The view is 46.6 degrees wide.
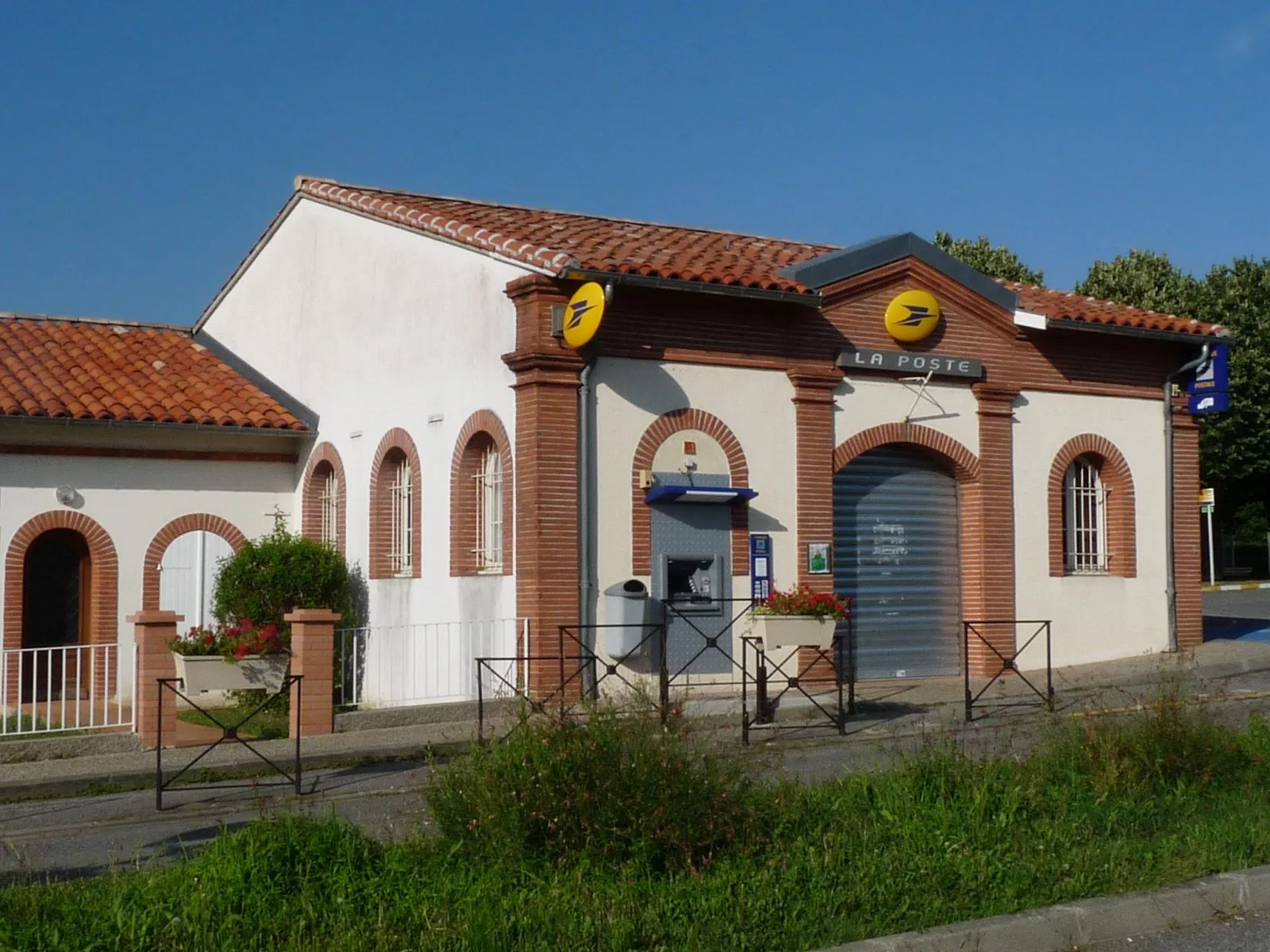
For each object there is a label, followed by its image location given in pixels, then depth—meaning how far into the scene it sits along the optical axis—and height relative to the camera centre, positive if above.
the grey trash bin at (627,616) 14.59 -0.57
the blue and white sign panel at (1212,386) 18.34 +2.09
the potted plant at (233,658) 12.74 -0.83
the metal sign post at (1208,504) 34.40 +1.17
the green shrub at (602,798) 6.67 -1.11
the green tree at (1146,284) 36.72 +6.81
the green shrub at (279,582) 17.39 -0.24
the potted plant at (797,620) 13.66 -0.60
